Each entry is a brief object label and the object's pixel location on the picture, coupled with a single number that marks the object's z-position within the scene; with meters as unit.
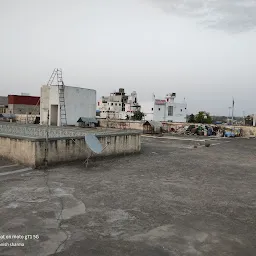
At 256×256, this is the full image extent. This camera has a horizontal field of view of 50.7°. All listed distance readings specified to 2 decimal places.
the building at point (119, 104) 97.94
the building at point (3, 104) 67.36
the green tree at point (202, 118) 86.46
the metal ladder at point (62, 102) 30.26
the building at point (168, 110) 81.88
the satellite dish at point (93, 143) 13.06
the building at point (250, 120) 58.42
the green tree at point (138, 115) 85.91
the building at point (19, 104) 65.69
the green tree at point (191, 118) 91.02
